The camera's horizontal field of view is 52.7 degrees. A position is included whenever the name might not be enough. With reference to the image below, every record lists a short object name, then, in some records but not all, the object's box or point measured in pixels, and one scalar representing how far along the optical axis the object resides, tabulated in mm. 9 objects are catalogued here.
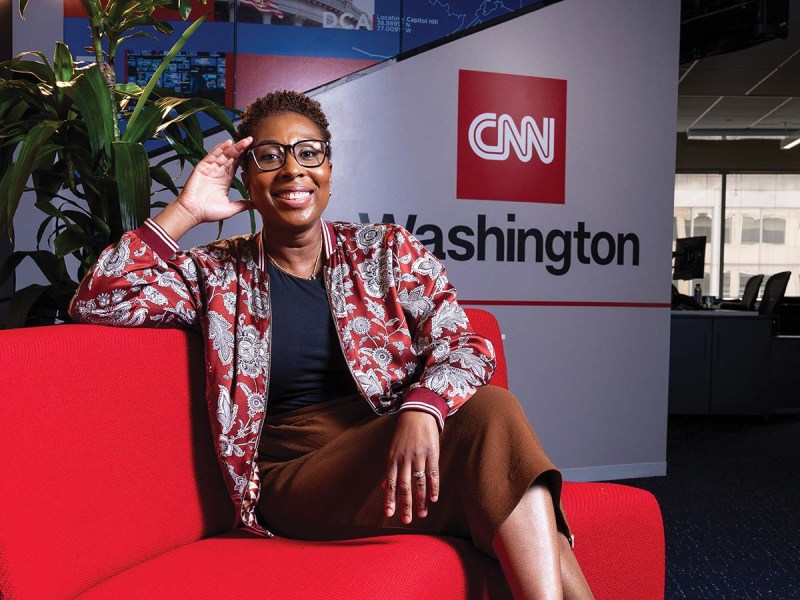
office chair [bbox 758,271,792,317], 6574
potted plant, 2041
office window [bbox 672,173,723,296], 12109
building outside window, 12117
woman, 1536
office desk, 6379
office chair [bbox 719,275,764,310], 7930
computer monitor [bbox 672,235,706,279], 7180
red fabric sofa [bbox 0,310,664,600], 1332
